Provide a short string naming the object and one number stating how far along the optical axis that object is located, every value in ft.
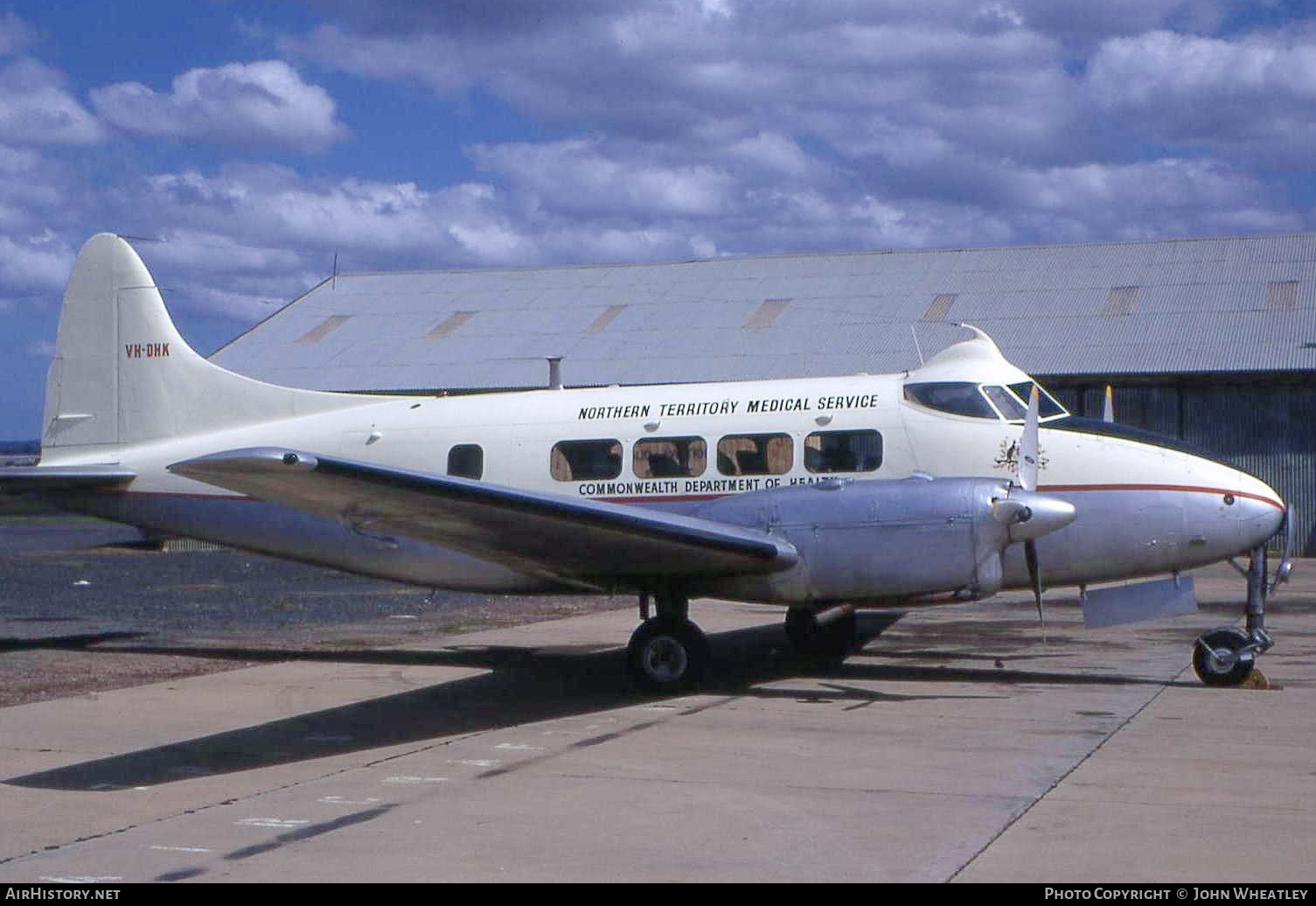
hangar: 105.70
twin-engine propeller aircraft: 37.17
